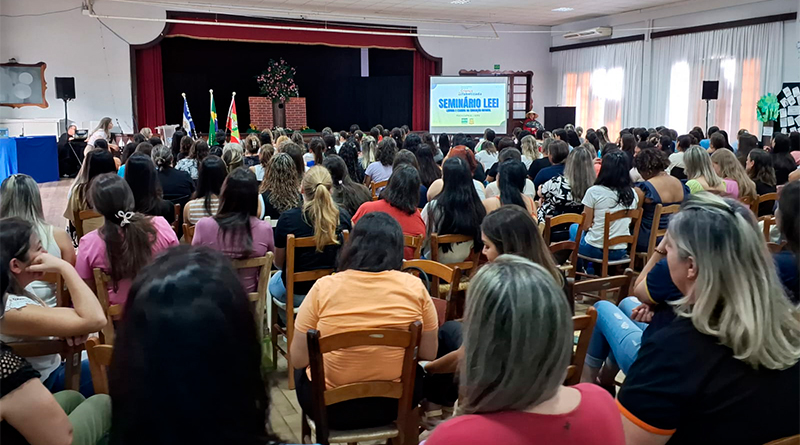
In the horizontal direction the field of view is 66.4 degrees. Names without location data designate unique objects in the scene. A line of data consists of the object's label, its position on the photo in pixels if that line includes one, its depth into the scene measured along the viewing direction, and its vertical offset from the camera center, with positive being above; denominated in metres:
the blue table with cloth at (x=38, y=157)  10.16 -0.34
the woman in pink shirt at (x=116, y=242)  2.75 -0.47
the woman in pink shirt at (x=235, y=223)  3.16 -0.45
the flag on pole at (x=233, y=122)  9.15 +0.23
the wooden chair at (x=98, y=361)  1.72 -0.63
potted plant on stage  14.59 +1.20
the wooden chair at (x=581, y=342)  1.92 -0.65
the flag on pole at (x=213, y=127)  9.40 +0.17
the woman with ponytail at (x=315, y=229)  3.25 -0.49
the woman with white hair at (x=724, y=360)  1.43 -0.52
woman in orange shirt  2.12 -0.61
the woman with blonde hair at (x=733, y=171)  4.91 -0.27
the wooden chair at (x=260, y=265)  2.92 -0.61
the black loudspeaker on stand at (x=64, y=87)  11.69 +0.96
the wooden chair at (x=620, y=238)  4.05 -0.68
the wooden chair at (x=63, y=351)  1.91 -0.69
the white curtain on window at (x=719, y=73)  11.34 +1.32
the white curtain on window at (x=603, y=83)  14.46 +1.40
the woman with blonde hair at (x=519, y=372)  1.20 -0.46
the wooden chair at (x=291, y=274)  3.05 -0.69
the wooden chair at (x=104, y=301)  2.57 -0.70
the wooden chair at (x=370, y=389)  1.91 -0.83
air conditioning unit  14.78 +2.58
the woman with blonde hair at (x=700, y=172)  4.63 -0.26
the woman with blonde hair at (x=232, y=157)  5.46 -0.17
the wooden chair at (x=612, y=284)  2.53 -0.60
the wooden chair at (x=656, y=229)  4.21 -0.63
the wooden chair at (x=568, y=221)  3.74 -0.53
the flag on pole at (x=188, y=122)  9.76 +0.25
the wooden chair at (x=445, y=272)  2.62 -0.59
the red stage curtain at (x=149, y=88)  13.17 +1.07
